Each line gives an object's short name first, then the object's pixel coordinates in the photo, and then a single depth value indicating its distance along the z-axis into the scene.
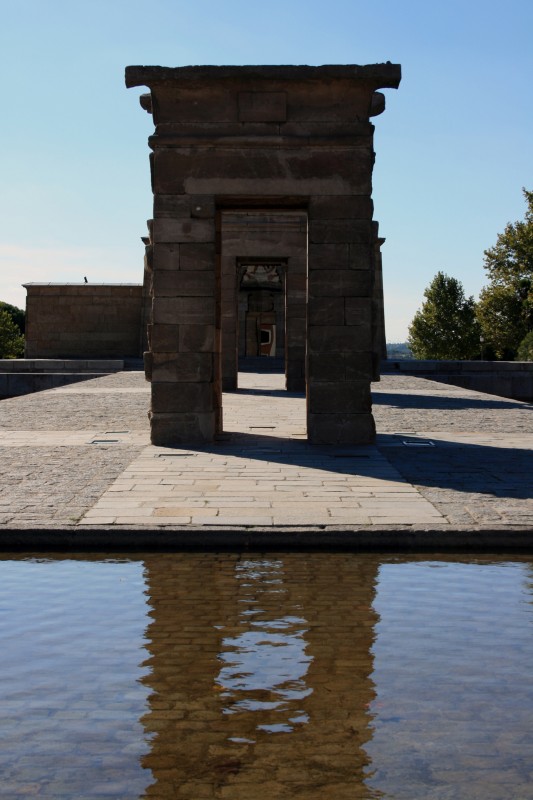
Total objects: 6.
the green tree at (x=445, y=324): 69.62
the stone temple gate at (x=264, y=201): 12.00
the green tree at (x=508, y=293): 53.59
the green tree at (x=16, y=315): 77.25
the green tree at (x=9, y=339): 66.25
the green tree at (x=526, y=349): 44.62
